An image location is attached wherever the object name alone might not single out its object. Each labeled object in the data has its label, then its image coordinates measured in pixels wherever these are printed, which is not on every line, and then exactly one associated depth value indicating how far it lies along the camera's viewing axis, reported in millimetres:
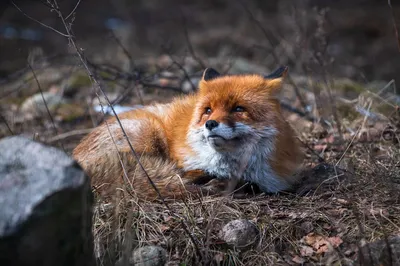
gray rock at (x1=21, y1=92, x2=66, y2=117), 14164
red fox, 7824
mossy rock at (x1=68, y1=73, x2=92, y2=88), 17578
